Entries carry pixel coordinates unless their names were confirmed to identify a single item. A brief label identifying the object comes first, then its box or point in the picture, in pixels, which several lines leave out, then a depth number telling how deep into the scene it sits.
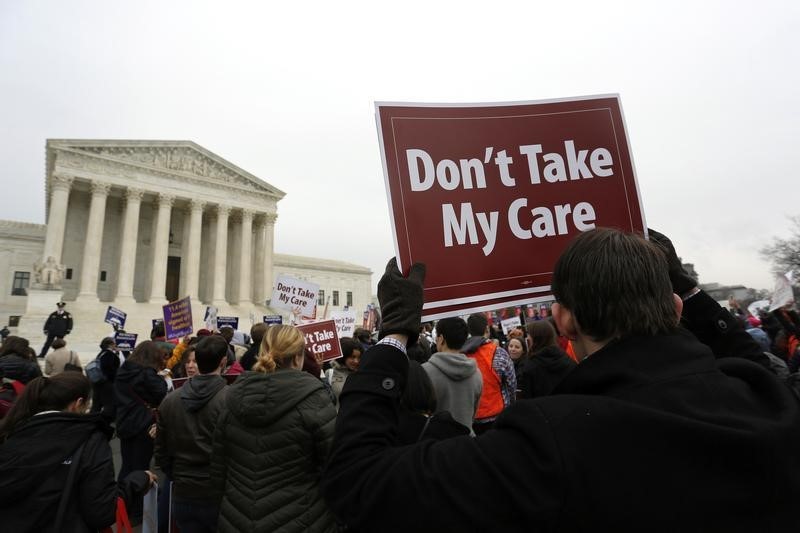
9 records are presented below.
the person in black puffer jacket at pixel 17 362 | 4.03
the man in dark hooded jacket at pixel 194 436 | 3.31
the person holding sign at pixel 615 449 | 0.84
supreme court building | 31.34
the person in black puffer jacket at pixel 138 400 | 4.61
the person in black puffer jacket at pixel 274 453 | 2.56
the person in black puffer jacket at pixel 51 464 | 2.24
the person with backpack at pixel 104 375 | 6.09
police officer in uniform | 16.34
